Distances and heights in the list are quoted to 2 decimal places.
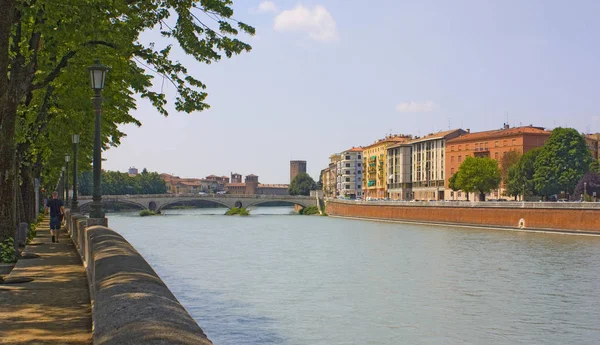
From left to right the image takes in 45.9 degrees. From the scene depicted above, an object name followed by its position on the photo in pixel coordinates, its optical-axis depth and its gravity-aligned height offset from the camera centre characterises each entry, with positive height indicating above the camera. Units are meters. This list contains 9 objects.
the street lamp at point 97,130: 14.24 +1.45
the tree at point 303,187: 198.25 +2.86
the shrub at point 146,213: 113.50 -2.45
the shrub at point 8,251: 14.91 -1.11
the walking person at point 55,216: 21.30 -0.54
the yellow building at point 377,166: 144.25 +6.56
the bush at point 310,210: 125.75 -2.35
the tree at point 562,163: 80.44 +3.79
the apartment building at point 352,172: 169.12 +5.97
